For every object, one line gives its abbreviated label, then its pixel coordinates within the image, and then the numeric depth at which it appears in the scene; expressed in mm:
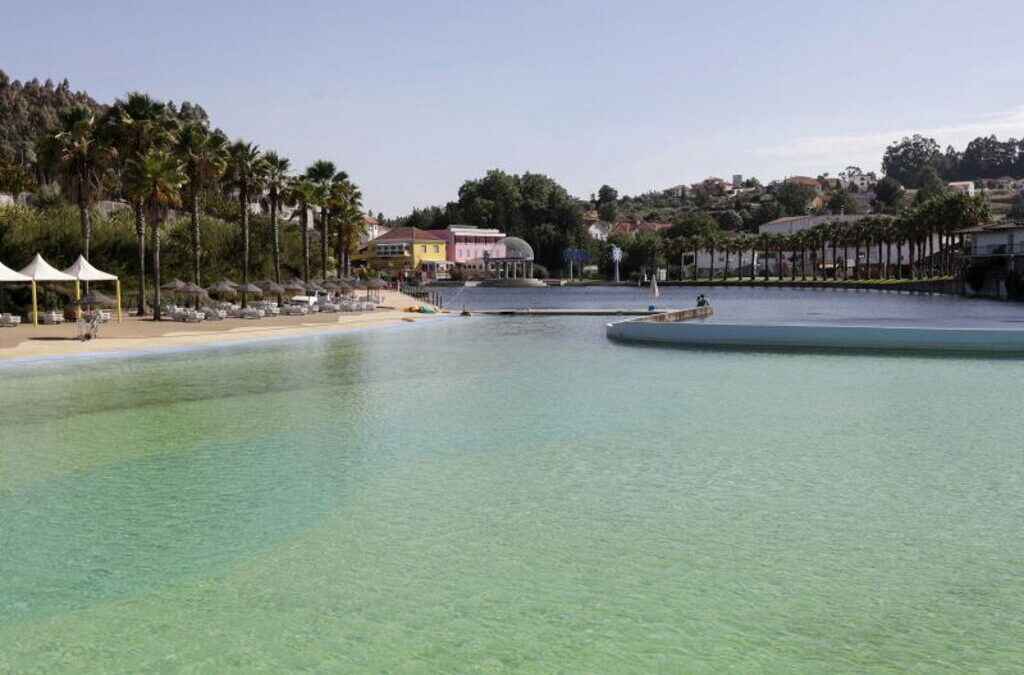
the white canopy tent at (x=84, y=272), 38966
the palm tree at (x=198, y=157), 45375
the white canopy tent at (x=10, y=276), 36406
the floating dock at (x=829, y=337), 30547
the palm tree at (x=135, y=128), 41000
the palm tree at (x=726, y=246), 166800
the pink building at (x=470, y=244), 174125
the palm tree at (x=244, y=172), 51688
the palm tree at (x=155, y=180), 40250
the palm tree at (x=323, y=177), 64688
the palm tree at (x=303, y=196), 58062
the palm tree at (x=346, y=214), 69044
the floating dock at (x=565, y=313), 56375
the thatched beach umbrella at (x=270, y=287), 51781
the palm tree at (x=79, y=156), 40031
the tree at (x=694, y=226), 183250
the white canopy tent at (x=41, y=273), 37656
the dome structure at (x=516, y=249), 164875
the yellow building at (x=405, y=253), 160000
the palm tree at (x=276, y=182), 55875
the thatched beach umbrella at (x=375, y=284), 65062
